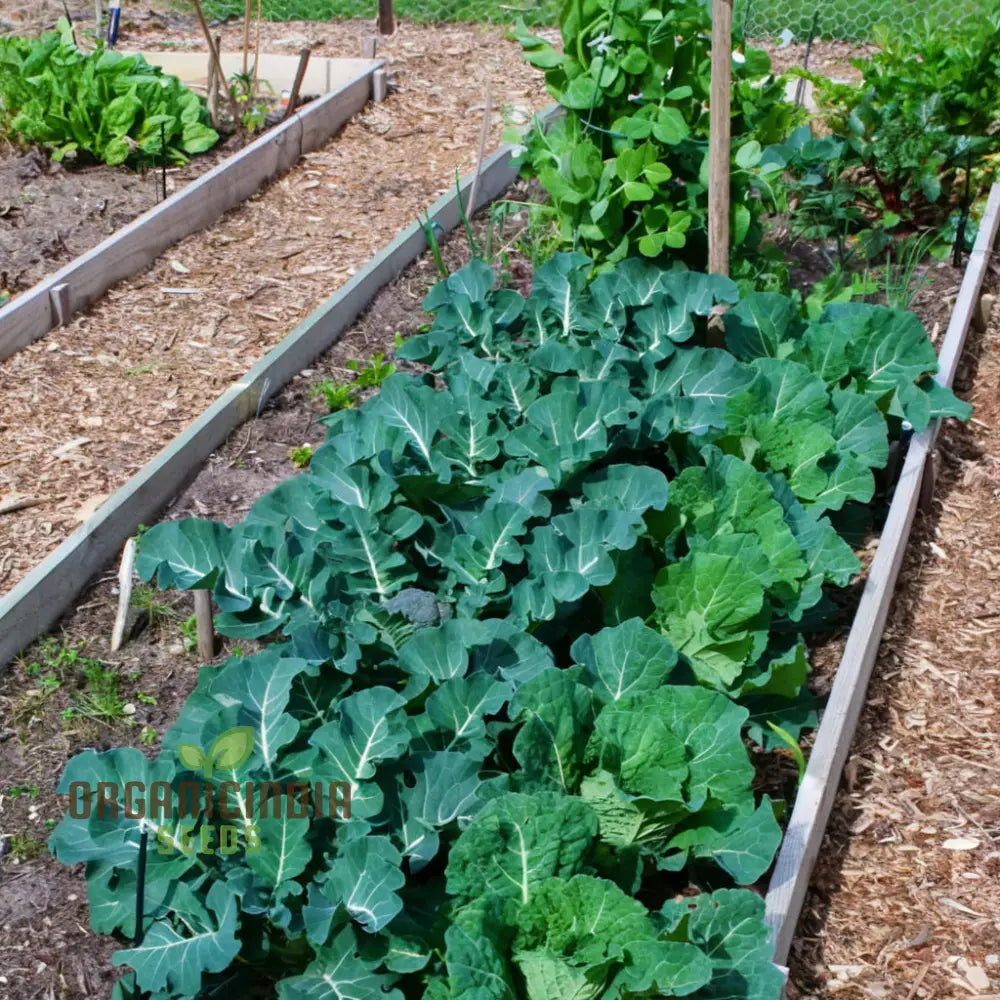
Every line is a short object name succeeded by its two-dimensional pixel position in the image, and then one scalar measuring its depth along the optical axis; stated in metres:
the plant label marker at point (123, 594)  3.04
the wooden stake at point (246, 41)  5.87
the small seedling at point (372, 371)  3.99
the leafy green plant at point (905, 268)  4.24
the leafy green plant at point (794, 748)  2.59
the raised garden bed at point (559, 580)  2.07
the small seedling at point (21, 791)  2.62
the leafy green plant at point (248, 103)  5.89
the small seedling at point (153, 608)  3.10
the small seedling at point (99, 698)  2.81
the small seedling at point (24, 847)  2.48
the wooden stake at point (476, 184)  4.33
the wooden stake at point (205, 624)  2.89
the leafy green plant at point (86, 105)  5.54
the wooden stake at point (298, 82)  5.78
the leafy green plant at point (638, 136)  3.92
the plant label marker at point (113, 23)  6.46
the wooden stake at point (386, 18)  7.39
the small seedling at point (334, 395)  3.90
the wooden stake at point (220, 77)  5.53
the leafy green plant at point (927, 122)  4.76
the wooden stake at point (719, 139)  3.37
